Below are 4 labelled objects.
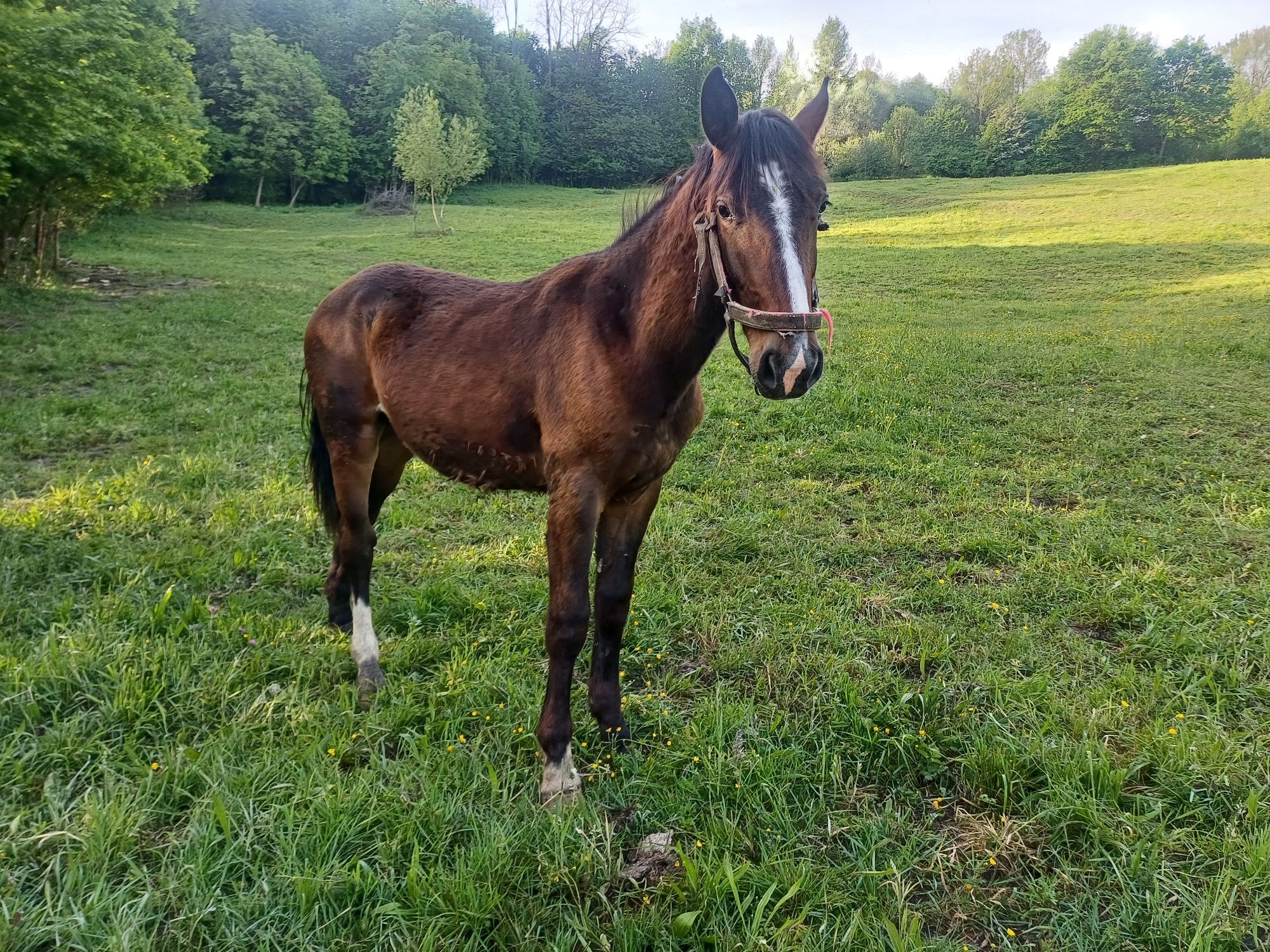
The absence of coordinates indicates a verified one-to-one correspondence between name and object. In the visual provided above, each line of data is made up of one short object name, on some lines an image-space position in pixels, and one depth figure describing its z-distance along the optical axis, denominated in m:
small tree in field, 29.77
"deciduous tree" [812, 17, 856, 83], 55.69
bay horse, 2.11
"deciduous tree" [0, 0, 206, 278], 9.60
